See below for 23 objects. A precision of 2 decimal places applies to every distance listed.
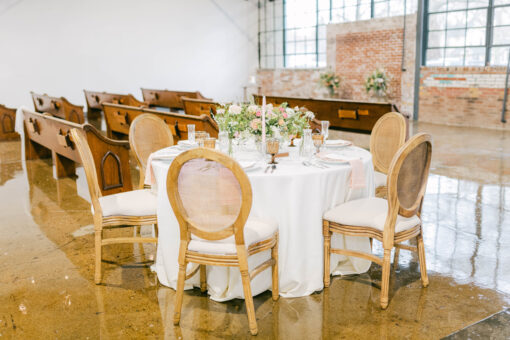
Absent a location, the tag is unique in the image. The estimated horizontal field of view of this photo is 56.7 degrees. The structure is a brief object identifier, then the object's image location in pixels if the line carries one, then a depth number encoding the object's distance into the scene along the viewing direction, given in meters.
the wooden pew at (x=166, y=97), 8.87
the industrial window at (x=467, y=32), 8.94
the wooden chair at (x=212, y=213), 2.14
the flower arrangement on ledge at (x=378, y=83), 10.68
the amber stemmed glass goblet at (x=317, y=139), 3.00
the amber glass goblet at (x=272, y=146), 2.73
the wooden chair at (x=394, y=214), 2.46
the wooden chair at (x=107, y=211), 2.84
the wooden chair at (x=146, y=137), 3.52
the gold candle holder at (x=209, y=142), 2.93
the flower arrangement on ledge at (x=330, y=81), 12.09
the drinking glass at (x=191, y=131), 3.23
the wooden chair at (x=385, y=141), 3.54
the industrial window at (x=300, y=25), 12.05
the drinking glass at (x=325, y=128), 3.15
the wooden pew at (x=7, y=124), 7.77
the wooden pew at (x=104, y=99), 7.52
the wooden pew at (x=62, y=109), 7.28
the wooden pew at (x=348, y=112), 6.19
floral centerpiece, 2.95
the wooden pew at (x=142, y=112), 4.88
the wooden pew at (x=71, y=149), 4.36
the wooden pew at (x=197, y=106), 6.63
